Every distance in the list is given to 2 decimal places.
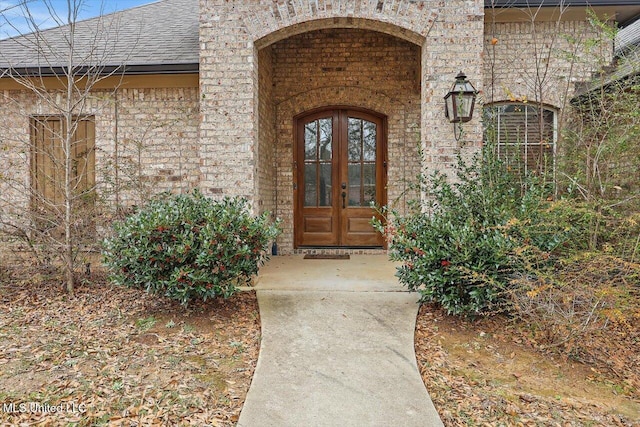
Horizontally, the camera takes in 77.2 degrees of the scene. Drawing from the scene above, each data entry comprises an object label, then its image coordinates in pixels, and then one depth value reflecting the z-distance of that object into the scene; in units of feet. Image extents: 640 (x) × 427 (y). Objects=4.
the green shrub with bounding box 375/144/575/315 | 11.18
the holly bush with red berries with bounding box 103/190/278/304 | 11.70
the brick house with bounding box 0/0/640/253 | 15.65
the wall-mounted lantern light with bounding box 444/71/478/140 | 14.75
